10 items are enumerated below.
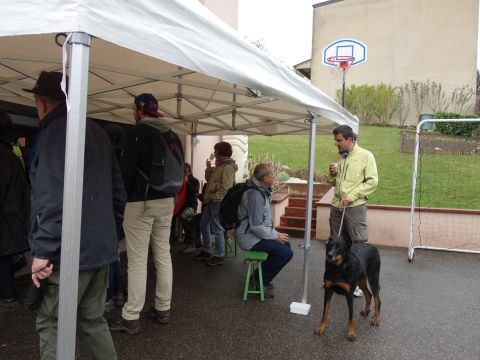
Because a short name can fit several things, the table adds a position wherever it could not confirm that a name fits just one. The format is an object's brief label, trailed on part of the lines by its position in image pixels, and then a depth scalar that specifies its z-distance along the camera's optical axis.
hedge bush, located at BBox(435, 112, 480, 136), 16.41
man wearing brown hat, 1.94
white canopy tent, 1.68
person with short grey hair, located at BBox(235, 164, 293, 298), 4.31
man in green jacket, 4.48
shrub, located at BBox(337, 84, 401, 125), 21.02
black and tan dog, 3.58
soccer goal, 7.64
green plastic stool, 4.42
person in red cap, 3.31
